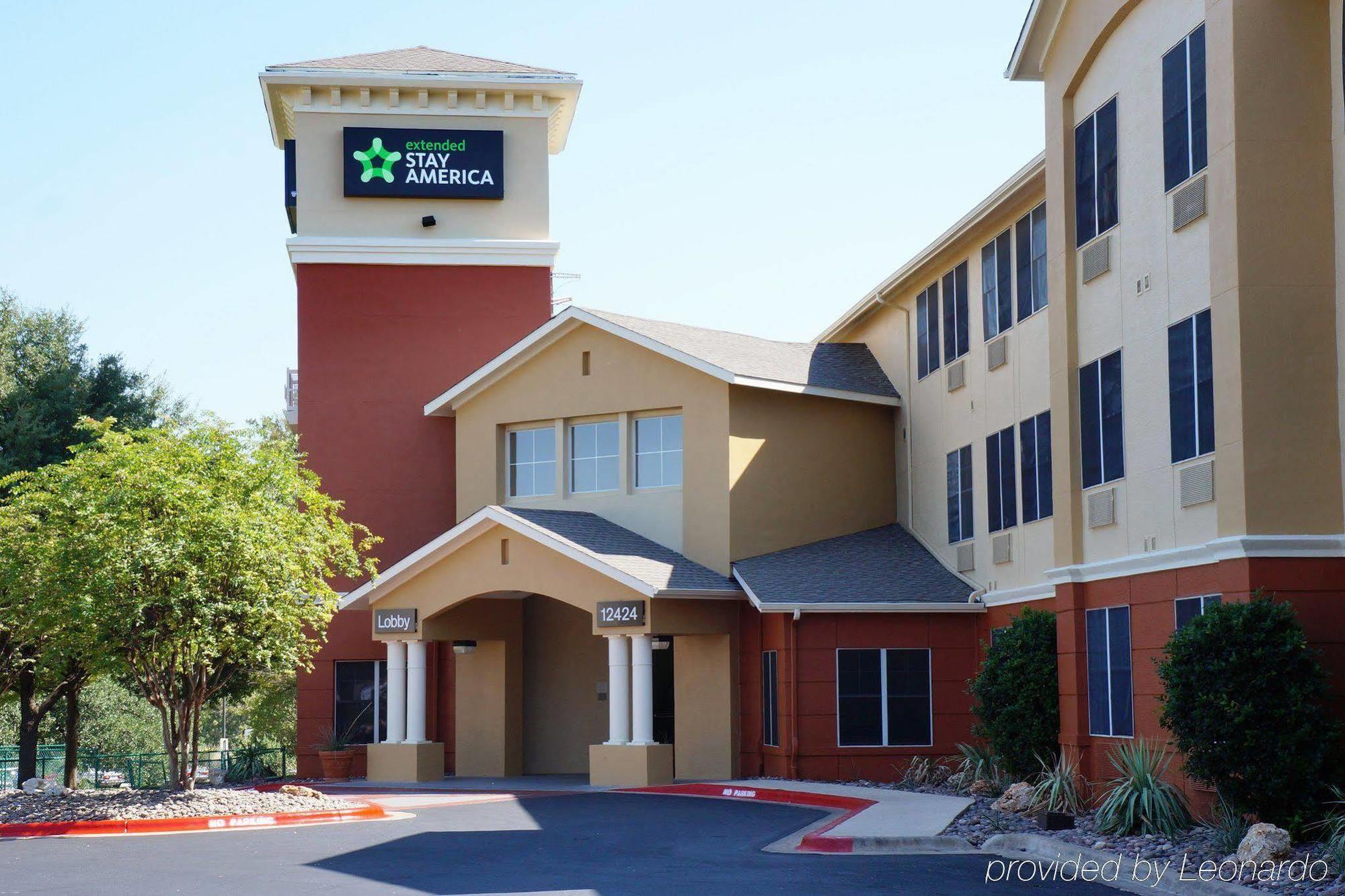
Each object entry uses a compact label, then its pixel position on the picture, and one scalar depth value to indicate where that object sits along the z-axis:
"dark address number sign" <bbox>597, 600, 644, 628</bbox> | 25.56
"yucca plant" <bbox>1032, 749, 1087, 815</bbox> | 18.38
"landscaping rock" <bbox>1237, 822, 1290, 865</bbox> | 13.30
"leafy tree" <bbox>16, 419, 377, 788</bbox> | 20.88
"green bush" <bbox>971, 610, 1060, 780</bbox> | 20.36
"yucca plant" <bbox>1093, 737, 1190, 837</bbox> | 15.91
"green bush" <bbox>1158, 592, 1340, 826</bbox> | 14.04
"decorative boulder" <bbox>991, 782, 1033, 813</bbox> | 18.73
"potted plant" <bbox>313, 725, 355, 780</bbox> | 29.28
